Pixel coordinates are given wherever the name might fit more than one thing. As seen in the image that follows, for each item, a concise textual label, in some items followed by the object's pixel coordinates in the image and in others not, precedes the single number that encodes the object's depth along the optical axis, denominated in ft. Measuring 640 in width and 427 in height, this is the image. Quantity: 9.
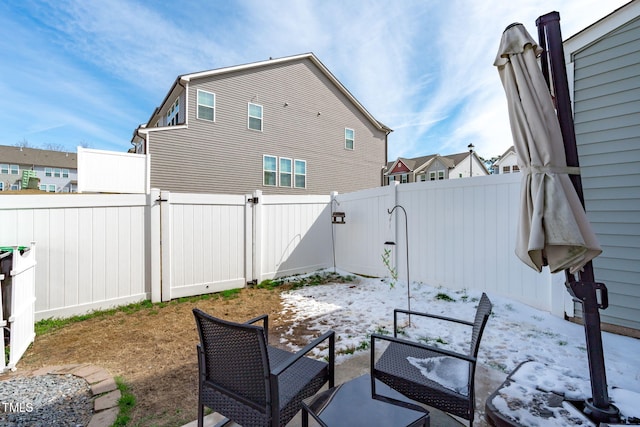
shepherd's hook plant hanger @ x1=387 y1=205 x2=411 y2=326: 17.65
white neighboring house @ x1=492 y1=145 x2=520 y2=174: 82.83
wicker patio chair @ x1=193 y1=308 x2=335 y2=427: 4.82
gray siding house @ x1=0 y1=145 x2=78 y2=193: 92.73
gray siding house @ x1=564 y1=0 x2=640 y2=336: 10.36
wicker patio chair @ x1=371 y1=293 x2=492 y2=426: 5.47
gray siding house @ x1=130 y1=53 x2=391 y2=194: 32.48
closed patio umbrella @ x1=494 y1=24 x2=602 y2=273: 4.94
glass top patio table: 5.38
